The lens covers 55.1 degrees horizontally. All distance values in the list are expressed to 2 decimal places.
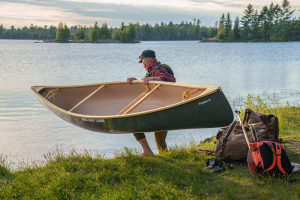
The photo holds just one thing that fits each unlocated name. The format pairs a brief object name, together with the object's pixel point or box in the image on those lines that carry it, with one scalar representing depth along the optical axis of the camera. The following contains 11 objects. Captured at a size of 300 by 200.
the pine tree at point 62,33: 127.81
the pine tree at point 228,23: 123.92
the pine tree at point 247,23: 113.25
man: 5.38
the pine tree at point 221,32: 122.44
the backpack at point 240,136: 4.25
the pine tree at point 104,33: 126.31
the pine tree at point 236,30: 115.06
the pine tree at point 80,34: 135.50
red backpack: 3.53
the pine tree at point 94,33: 122.39
